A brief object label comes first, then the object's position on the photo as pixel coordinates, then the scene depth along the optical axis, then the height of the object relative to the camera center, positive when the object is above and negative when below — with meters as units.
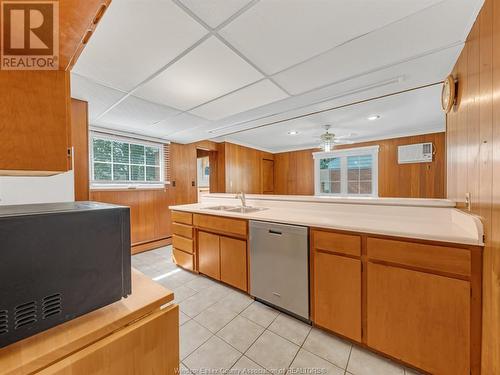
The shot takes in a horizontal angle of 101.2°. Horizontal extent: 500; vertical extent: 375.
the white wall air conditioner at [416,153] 4.16 +0.64
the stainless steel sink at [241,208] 2.75 -0.33
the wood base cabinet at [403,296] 1.14 -0.73
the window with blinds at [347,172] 4.96 +0.32
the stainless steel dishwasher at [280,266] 1.74 -0.74
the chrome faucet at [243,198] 2.88 -0.19
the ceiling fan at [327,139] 3.78 +0.84
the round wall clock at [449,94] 1.49 +0.68
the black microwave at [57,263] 0.51 -0.22
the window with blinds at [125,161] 3.27 +0.43
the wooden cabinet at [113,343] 0.51 -0.45
